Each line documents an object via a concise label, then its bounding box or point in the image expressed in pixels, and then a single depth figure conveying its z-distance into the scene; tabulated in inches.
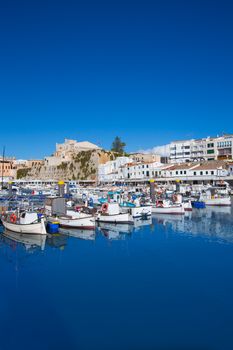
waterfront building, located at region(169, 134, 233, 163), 3533.5
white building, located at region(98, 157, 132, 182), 3845.5
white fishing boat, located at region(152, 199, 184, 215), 1695.4
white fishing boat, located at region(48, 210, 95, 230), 1242.0
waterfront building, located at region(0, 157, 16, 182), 5615.2
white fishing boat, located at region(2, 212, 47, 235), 1104.2
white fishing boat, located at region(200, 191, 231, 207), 2103.8
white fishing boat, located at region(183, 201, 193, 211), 1888.3
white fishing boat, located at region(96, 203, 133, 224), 1382.9
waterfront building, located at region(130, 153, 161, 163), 4358.5
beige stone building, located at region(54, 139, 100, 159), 5187.0
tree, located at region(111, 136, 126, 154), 5088.6
